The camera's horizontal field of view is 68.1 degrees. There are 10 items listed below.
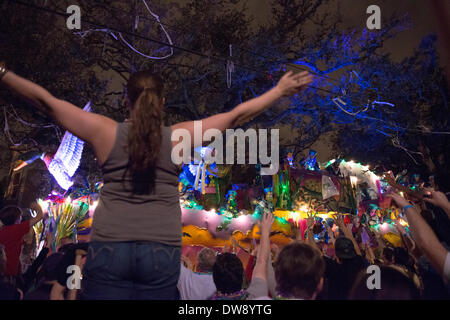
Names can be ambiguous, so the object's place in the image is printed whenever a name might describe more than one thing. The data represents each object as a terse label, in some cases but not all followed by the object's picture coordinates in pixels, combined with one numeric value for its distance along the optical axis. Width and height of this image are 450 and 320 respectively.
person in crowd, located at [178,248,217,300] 3.37
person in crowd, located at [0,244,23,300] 3.50
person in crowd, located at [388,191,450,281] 2.33
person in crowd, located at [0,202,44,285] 4.54
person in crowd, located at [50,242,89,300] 3.15
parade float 10.06
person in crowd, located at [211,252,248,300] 2.82
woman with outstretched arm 1.60
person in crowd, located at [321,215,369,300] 3.79
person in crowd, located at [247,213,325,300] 2.20
